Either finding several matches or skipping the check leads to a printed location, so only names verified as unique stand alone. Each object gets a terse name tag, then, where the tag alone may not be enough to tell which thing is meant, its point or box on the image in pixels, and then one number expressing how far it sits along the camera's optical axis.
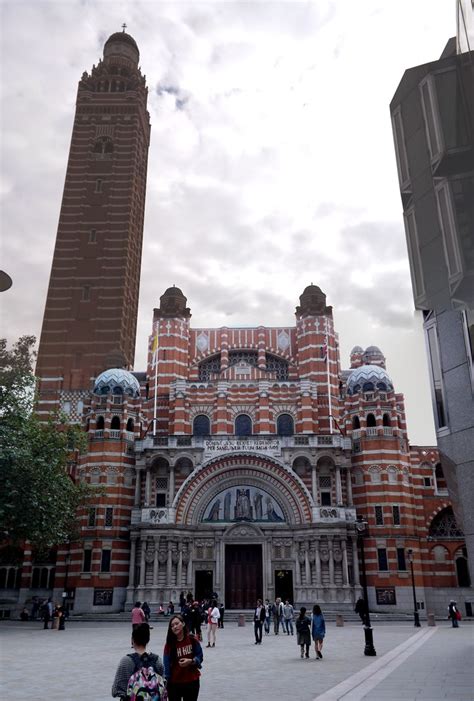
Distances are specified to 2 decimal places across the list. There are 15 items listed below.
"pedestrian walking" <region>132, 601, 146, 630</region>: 20.80
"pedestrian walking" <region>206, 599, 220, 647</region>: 21.38
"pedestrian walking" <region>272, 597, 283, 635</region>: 27.23
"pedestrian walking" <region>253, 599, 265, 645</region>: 22.30
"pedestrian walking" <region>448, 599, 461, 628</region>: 29.69
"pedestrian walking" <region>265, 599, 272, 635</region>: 27.80
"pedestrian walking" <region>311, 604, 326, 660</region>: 16.95
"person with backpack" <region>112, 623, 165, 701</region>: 5.71
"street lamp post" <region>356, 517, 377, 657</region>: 17.66
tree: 28.92
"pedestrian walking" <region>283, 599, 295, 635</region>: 26.81
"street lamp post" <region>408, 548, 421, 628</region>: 30.41
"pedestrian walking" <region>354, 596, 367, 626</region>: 29.08
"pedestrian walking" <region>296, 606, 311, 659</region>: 17.16
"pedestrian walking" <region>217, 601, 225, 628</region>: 32.14
